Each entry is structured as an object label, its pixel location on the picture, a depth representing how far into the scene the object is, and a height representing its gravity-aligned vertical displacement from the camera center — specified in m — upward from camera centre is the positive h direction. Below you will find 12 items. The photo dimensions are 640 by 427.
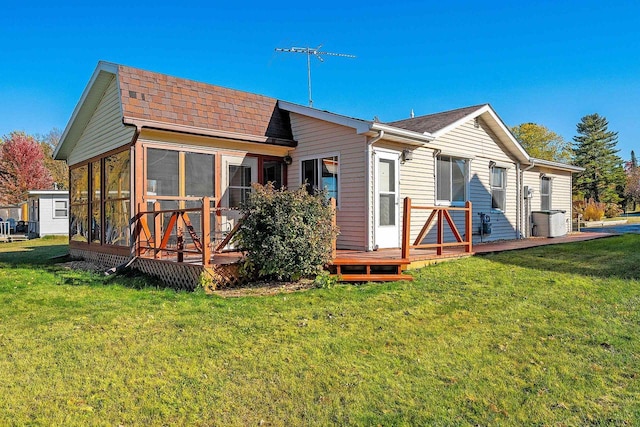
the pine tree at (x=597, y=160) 40.84 +5.31
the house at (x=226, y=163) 8.17 +1.13
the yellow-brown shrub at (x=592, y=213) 25.80 -0.02
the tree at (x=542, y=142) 38.66 +6.62
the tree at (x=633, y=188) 45.38 +2.72
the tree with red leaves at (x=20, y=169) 32.34 +3.53
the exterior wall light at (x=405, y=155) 9.38 +1.31
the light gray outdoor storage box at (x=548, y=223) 13.29 -0.31
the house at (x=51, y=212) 23.67 +0.08
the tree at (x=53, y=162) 36.84 +4.61
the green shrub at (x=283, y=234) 6.29 -0.31
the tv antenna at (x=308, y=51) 13.88 +5.38
